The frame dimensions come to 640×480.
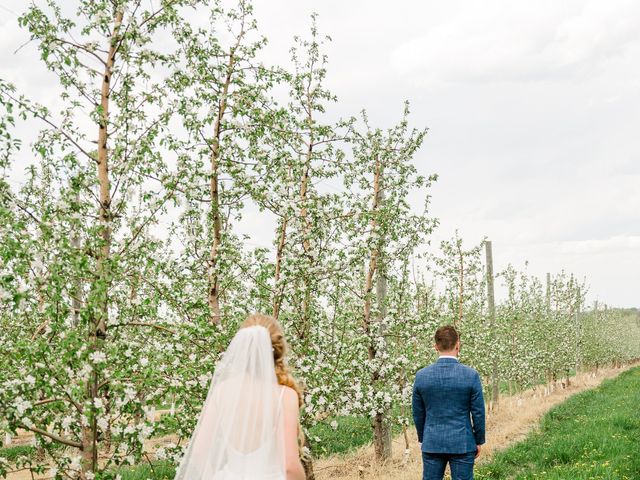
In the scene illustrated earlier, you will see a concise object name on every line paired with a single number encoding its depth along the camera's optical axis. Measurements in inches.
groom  245.9
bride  171.6
